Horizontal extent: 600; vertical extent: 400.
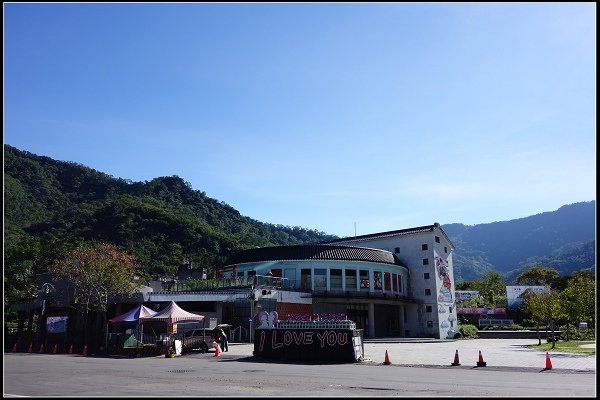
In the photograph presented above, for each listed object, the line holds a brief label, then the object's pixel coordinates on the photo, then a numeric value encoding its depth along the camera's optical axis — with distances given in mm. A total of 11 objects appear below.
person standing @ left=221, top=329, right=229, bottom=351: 30719
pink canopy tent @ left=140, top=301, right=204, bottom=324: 31391
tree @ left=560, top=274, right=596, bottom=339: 31188
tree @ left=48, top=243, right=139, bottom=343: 36281
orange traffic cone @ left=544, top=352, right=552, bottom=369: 19238
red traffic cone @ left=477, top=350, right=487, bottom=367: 21062
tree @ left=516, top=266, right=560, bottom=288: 105738
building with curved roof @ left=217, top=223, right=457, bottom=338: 48506
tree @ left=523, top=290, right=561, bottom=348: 34691
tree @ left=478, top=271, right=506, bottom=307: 96600
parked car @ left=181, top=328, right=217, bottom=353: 29859
